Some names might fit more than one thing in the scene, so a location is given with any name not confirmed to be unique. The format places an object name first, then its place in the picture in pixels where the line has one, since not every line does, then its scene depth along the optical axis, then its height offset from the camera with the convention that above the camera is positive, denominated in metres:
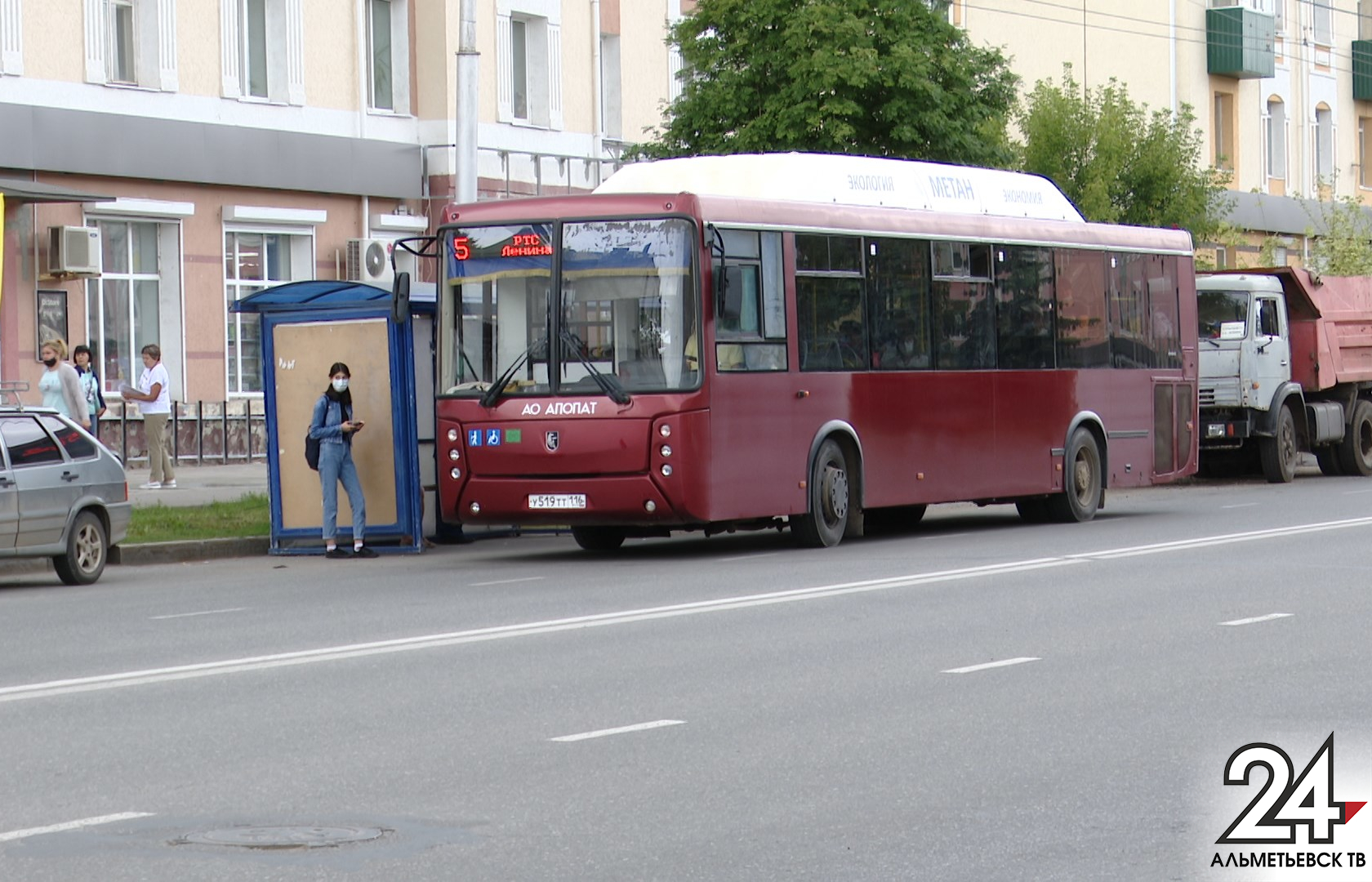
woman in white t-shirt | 27.31 +0.13
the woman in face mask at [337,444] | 20.00 -0.26
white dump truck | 30.69 +0.28
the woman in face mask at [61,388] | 23.47 +0.36
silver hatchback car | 17.12 -0.56
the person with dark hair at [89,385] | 26.44 +0.44
